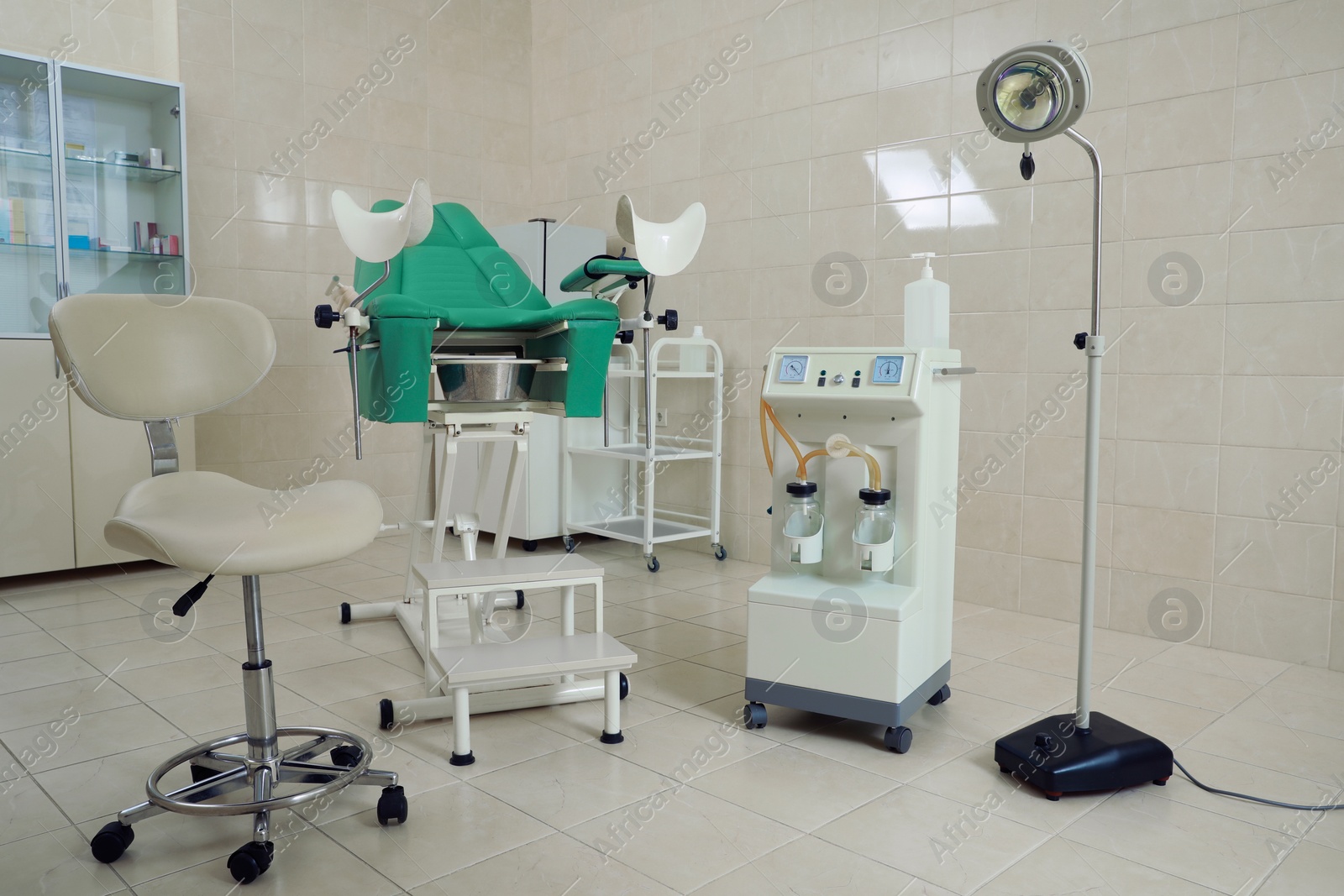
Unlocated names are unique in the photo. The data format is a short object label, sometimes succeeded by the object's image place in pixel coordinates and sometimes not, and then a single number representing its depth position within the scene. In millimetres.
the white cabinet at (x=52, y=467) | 3535
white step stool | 2105
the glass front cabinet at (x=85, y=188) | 3590
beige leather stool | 1573
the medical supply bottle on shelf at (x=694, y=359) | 4230
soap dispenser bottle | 2451
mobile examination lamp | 1860
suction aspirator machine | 2180
